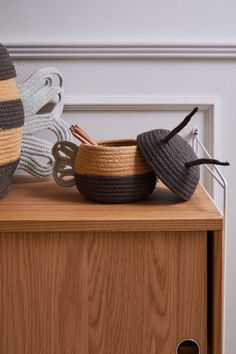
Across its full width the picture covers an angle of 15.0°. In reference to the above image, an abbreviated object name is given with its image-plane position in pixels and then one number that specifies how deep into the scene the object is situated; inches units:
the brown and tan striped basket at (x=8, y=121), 63.3
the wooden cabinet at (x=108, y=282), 59.7
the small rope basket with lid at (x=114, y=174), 62.6
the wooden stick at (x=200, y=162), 61.5
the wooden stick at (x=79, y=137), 65.1
